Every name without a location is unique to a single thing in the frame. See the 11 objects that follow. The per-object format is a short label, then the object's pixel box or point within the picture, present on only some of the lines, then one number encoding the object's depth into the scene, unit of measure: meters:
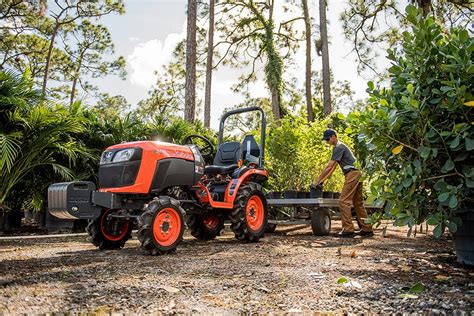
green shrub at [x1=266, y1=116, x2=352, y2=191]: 9.30
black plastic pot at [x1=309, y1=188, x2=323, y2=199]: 7.73
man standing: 7.50
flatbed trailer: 7.45
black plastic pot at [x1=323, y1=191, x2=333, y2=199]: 8.09
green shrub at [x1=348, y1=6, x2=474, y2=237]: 3.76
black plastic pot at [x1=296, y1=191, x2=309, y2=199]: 7.91
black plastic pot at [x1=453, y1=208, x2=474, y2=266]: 4.26
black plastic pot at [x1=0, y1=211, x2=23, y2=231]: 8.64
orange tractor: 4.98
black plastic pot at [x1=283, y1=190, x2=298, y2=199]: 7.86
